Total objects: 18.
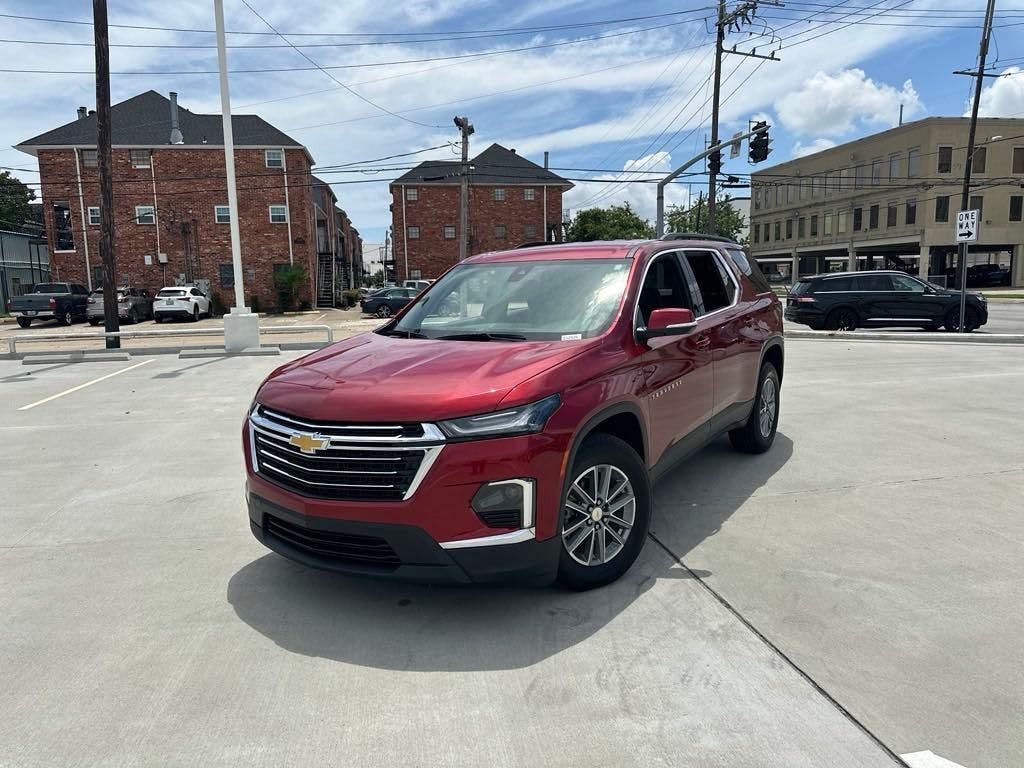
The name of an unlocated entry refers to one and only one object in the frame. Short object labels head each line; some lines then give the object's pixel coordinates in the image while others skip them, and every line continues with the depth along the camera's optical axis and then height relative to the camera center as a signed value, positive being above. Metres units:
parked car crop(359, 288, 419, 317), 33.97 -0.75
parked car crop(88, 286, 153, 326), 31.02 -0.81
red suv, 3.11 -0.67
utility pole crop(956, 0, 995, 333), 27.83 +8.33
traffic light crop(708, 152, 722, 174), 26.97 +4.45
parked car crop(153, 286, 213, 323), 32.41 -0.77
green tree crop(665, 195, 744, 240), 73.69 +6.85
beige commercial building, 46.88 +5.82
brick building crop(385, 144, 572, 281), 53.72 +5.60
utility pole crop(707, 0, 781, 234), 29.27 +10.18
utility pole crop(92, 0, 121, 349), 16.45 +2.81
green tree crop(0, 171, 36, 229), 71.44 +8.68
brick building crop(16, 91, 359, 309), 39.53 +4.89
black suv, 18.95 -0.59
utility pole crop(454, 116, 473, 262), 29.19 +4.87
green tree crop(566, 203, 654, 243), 74.44 +6.24
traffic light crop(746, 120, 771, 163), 22.88 +4.34
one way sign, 16.97 +1.27
